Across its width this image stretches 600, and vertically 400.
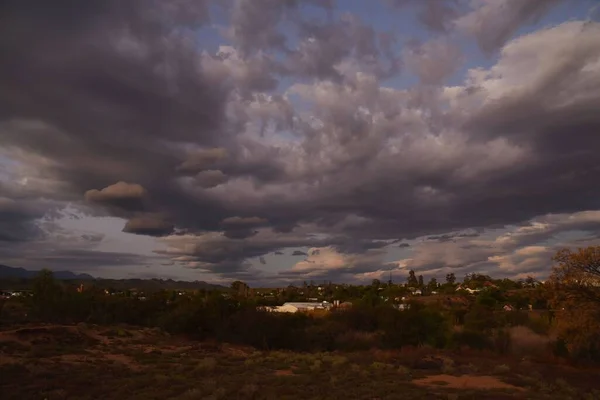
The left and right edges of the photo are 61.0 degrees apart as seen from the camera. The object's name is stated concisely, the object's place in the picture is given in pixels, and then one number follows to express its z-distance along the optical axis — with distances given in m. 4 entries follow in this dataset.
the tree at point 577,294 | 24.84
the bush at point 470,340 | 41.72
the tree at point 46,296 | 50.72
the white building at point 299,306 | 73.44
